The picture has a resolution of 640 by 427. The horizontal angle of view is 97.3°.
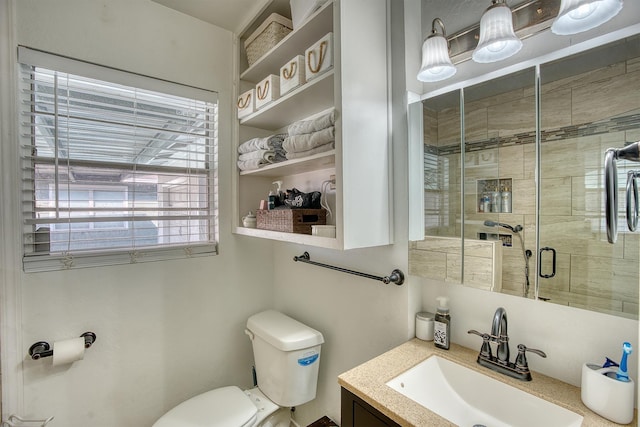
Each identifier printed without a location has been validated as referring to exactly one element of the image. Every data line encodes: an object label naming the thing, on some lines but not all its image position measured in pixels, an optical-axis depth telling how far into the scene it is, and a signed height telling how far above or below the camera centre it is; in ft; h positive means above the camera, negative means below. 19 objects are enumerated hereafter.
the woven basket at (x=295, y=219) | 4.14 -0.11
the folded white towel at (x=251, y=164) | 4.89 +0.87
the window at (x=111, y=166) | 3.93 +0.76
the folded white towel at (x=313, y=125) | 3.47 +1.16
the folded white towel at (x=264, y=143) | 4.74 +1.20
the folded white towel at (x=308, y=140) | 3.52 +0.97
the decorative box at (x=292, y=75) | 3.92 +1.97
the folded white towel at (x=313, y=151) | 3.66 +0.84
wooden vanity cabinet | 2.58 -1.98
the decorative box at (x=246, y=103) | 4.96 +2.00
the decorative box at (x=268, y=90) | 4.44 +1.97
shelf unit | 3.29 +1.33
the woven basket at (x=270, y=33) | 4.54 +2.98
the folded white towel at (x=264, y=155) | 4.77 +0.98
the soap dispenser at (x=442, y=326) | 3.47 -1.43
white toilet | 4.13 -2.93
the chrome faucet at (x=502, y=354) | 2.94 -1.58
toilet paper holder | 3.74 -1.85
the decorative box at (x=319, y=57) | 3.43 +1.96
